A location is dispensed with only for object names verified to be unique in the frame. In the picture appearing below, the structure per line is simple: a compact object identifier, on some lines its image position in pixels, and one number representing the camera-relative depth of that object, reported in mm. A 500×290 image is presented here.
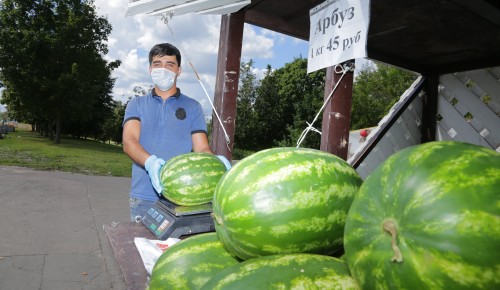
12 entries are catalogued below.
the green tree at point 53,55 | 24906
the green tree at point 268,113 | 33812
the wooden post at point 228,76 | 3463
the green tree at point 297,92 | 31016
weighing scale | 2039
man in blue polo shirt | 2961
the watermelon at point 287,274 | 878
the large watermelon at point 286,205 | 1049
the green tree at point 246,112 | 32625
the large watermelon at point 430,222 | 691
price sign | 2285
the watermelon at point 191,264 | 1227
